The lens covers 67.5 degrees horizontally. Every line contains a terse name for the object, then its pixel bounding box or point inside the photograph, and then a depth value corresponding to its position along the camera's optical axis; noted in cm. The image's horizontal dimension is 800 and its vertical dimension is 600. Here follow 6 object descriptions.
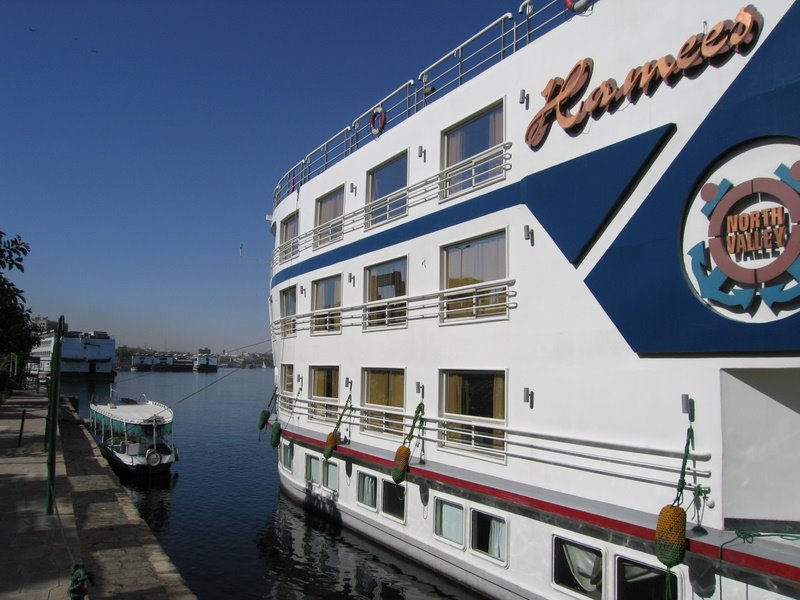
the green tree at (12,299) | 948
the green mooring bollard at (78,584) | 713
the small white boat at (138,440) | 2508
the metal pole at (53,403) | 1223
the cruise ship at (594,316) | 702
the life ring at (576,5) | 939
